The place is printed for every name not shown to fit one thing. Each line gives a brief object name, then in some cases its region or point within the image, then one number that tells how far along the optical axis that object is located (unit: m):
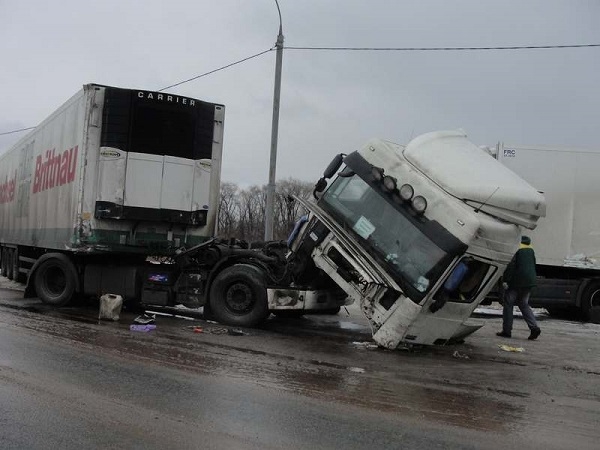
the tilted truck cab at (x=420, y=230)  7.38
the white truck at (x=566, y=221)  12.82
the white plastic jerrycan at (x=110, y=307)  9.67
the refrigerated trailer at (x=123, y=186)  10.17
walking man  9.55
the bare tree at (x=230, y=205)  96.44
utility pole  16.45
